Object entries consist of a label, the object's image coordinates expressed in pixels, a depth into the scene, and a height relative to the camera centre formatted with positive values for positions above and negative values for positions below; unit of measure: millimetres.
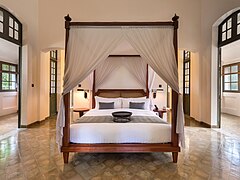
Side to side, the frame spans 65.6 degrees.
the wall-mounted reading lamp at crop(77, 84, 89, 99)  6638 -63
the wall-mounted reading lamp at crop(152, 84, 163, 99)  6760 -1
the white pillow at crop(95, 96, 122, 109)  5773 -335
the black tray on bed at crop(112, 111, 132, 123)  3699 -545
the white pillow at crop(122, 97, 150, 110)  5711 -340
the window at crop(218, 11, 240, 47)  5141 +1779
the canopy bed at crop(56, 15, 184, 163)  3184 +607
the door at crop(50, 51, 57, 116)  8134 +306
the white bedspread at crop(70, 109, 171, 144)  3240 -770
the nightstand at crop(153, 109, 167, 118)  5887 -696
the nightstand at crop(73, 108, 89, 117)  5921 -651
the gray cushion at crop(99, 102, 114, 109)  5569 -457
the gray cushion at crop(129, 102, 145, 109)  5574 -454
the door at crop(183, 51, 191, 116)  8130 +368
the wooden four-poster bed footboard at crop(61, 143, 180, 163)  3164 -995
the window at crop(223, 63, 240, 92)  8438 +608
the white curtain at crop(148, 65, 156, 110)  6121 +362
